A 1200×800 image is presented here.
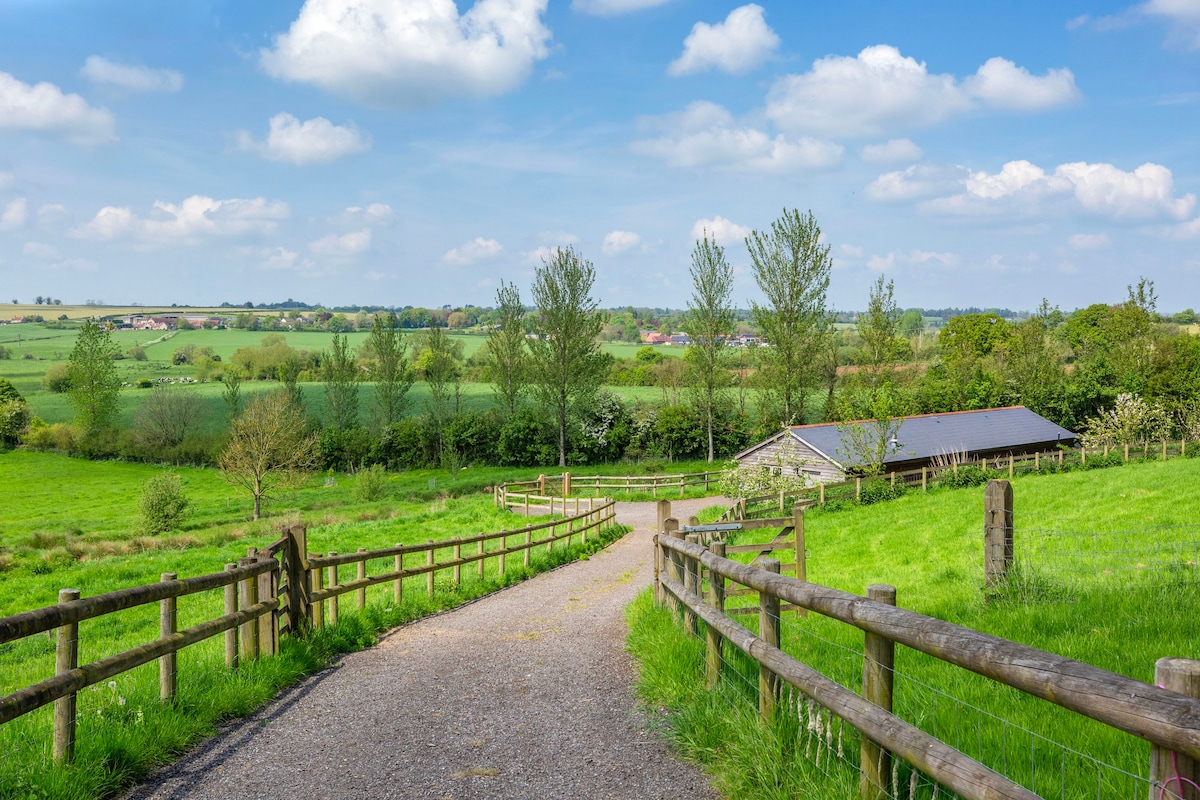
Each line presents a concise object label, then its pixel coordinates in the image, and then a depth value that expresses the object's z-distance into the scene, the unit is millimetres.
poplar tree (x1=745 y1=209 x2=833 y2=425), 54125
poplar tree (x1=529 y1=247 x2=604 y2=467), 61188
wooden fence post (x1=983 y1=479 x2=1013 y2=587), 9391
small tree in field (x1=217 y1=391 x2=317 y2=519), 42750
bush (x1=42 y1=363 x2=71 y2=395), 87250
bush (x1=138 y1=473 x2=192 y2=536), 35031
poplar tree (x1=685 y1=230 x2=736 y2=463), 59625
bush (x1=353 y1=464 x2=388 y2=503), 45344
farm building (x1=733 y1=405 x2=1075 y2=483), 39562
